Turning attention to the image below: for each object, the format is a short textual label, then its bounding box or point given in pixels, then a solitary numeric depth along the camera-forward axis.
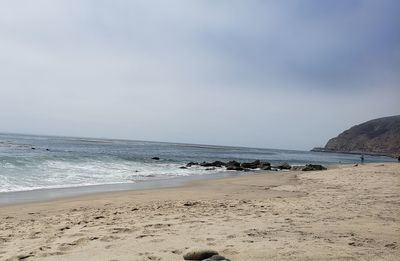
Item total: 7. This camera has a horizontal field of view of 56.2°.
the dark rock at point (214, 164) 38.22
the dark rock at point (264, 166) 38.12
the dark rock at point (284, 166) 38.94
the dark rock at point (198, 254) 5.02
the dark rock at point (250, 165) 37.99
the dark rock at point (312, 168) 35.24
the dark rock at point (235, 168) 35.97
